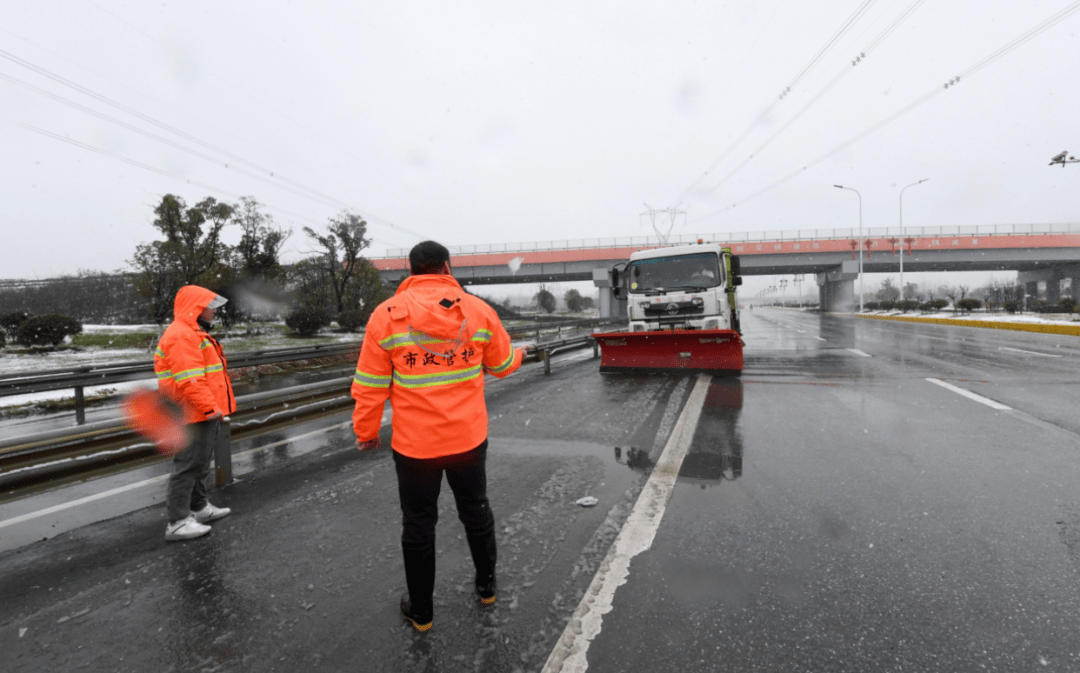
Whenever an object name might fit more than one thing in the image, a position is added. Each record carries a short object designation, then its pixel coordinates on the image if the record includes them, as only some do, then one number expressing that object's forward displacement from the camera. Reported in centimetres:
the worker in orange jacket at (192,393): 363
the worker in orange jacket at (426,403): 245
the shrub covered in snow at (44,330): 1909
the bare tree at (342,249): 3155
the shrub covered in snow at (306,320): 2661
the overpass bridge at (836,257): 4506
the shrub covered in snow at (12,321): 2074
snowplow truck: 1038
